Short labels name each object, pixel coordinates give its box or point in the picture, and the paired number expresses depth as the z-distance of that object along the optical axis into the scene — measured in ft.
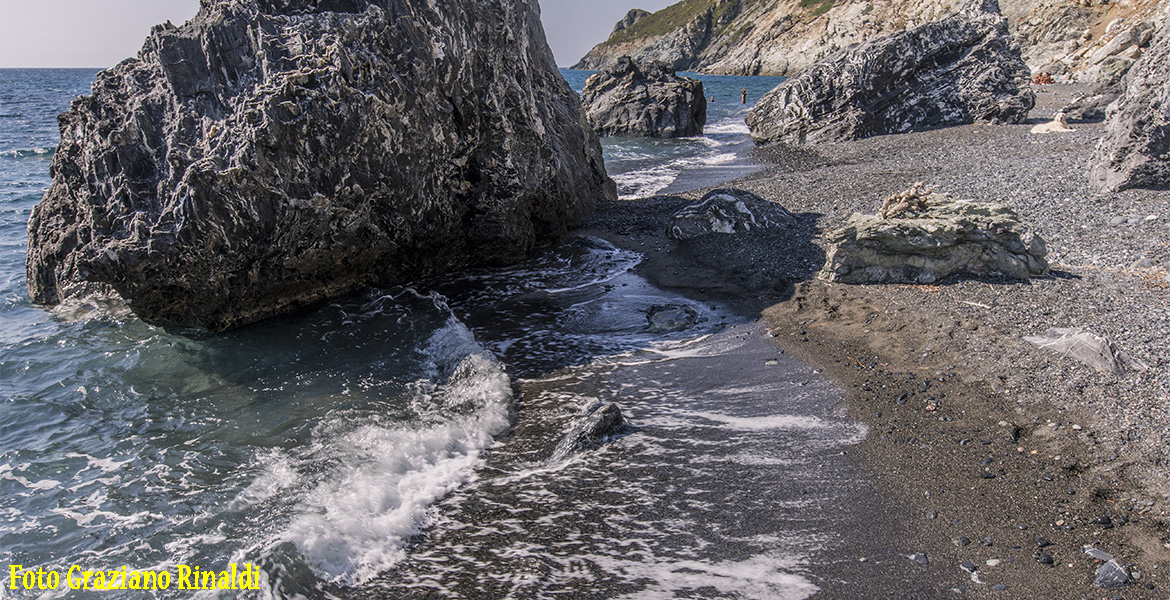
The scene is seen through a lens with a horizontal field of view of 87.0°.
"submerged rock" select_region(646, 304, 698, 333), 32.58
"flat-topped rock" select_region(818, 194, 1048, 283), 31.55
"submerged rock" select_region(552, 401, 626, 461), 22.70
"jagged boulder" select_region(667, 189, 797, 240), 44.83
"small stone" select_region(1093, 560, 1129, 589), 15.21
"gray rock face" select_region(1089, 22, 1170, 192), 41.16
